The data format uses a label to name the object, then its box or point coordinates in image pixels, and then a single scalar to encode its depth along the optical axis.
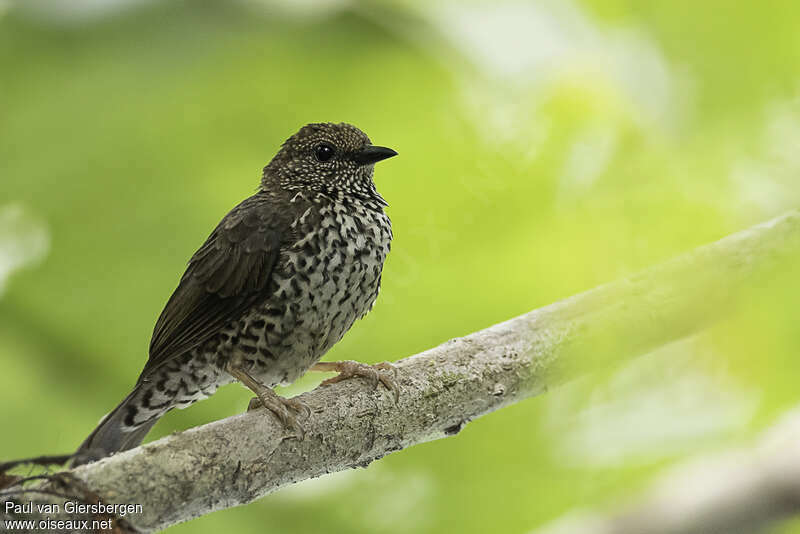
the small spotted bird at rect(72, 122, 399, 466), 4.23
